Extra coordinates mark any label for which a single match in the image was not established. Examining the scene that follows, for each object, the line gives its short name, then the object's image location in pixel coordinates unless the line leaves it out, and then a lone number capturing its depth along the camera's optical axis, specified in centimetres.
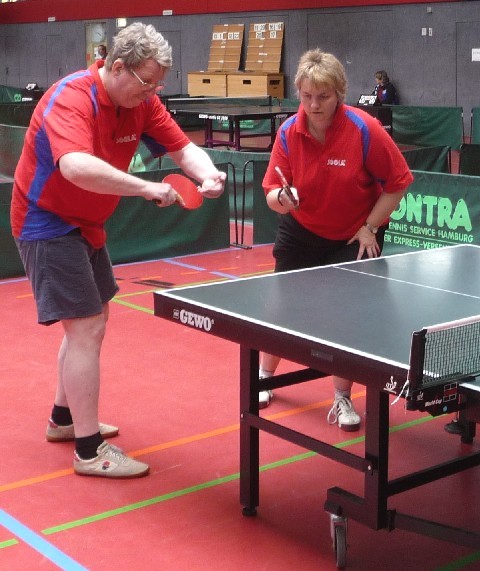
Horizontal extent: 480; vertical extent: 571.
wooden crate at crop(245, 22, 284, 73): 2438
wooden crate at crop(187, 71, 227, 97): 2484
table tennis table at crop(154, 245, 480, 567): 285
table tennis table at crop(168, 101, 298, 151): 1435
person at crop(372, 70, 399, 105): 2127
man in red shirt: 360
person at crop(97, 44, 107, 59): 2531
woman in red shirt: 433
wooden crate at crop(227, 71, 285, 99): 2419
